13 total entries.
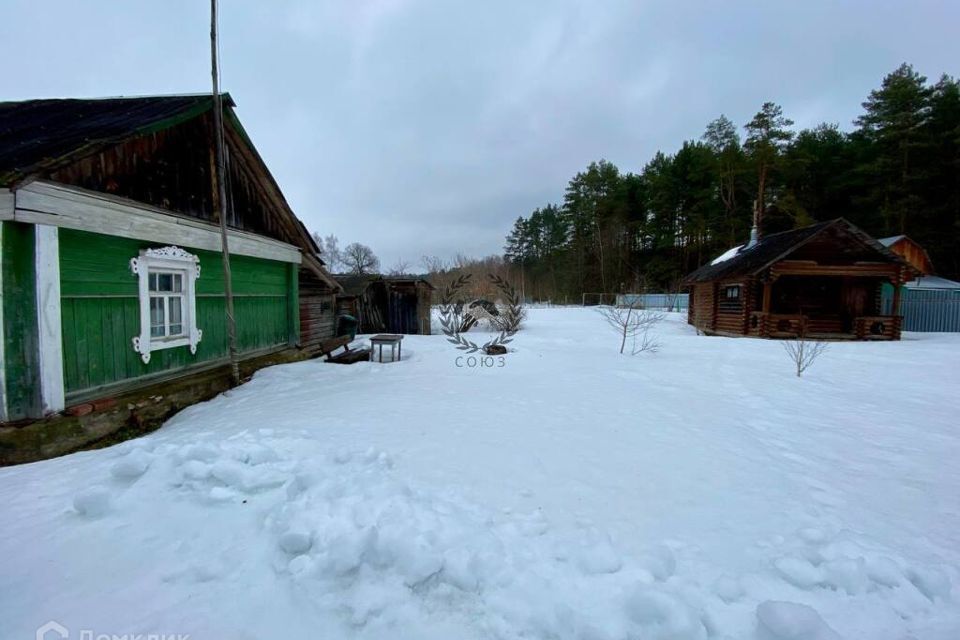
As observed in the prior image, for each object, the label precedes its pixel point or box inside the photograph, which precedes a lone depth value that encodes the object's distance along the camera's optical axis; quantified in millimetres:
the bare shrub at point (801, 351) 8078
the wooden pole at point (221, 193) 5863
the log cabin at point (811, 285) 14711
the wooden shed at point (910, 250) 21058
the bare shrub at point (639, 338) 11294
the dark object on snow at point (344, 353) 9035
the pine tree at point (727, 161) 30219
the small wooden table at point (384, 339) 9570
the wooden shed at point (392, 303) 17516
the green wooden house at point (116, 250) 3941
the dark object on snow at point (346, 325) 14844
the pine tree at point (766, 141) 28328
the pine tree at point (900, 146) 24312
